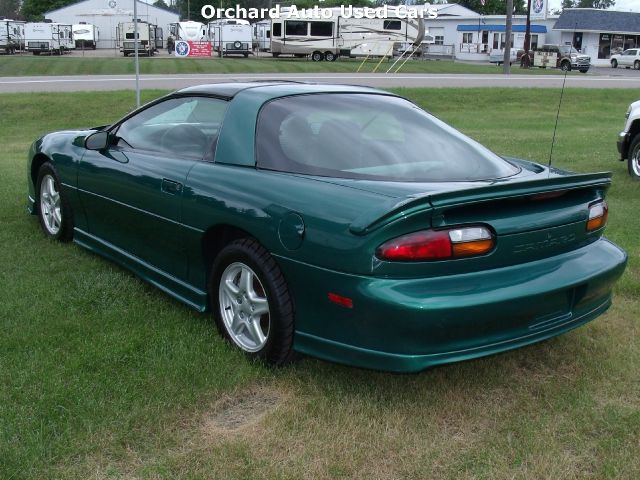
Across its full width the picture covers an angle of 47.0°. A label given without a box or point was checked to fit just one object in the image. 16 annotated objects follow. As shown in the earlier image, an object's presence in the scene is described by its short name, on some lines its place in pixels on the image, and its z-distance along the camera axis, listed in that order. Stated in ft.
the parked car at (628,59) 177.47
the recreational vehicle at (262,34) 184.44
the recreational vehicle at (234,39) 145.64
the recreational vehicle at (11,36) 145.38
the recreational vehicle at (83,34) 170.08
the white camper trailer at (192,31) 171.39
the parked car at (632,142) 29.04
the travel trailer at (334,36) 135.44
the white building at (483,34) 213.25
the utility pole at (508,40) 113.82
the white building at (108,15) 204.60
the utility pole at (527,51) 150.41
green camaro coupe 9.66
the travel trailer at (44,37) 144.46
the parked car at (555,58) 143.10
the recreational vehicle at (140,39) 151.84
